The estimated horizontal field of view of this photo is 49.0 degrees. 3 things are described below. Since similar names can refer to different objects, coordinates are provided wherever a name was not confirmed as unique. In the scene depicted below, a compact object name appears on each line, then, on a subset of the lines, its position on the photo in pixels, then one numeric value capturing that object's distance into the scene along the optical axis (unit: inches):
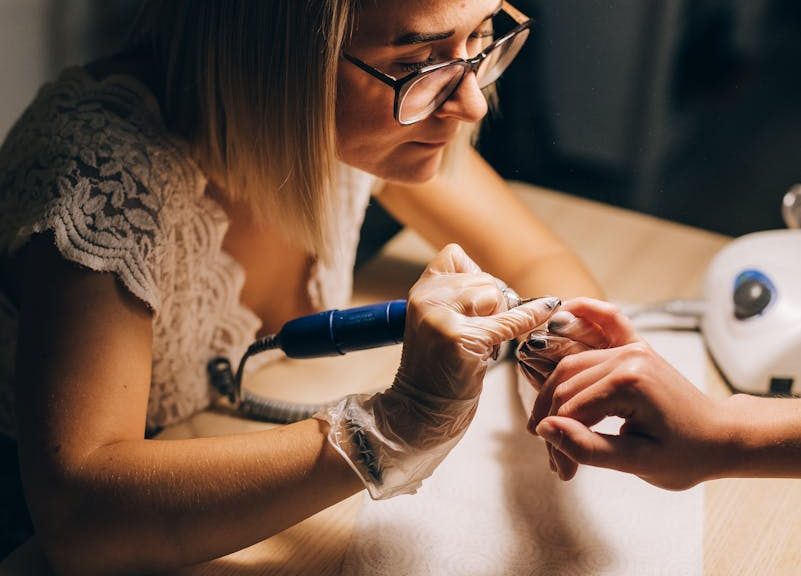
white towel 31.5
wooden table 32.3
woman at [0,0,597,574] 29.6
